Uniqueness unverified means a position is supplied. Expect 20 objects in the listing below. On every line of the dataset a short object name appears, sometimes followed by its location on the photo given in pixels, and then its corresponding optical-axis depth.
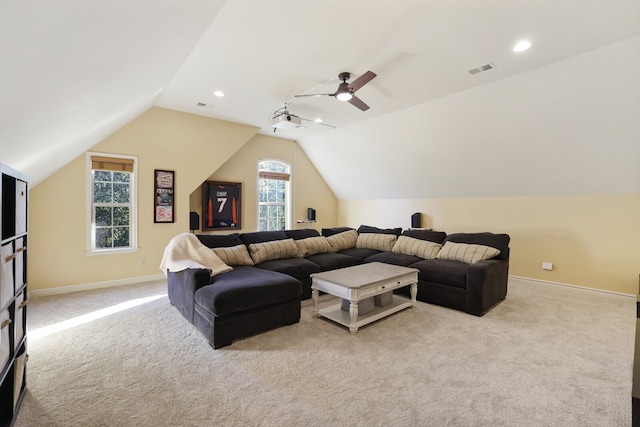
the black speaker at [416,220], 6.46
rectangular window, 4.66
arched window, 6.95
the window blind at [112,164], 4.62
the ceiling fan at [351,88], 3.16
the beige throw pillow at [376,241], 5.24
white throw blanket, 3.46
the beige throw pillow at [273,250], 4.23
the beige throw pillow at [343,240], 5.32
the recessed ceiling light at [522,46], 2.98
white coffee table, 3.05
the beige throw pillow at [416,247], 4.59
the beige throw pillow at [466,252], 3.98
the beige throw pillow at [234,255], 3.88
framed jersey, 5.97
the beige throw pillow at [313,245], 4.82
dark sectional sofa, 2.88
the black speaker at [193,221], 5.61
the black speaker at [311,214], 7.62
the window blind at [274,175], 6.87
